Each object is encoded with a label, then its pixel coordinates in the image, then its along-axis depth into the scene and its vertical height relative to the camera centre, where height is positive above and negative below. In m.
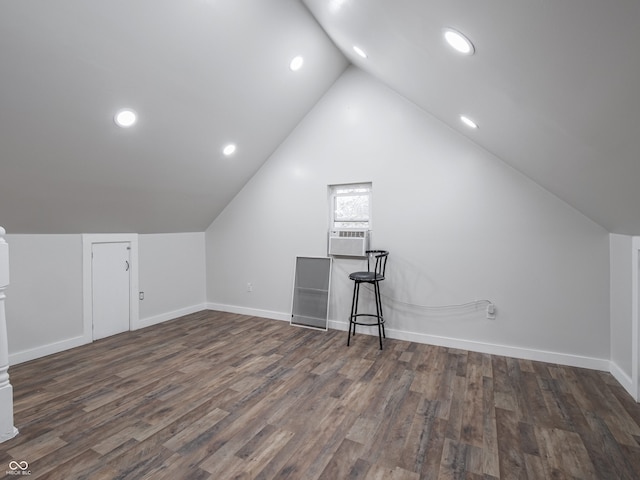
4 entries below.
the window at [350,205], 4.20 +0.46
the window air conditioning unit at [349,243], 4.06 -0.02
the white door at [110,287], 3.94 -0.52
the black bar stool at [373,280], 3.65 -0.41
